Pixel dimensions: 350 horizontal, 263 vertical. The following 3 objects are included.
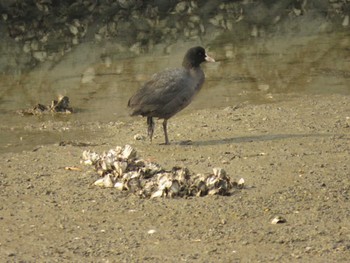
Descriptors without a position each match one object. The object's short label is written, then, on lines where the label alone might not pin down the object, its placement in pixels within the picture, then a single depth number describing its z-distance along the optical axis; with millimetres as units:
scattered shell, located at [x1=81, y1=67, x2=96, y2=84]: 29734
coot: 21391
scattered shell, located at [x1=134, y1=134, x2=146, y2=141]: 22219
